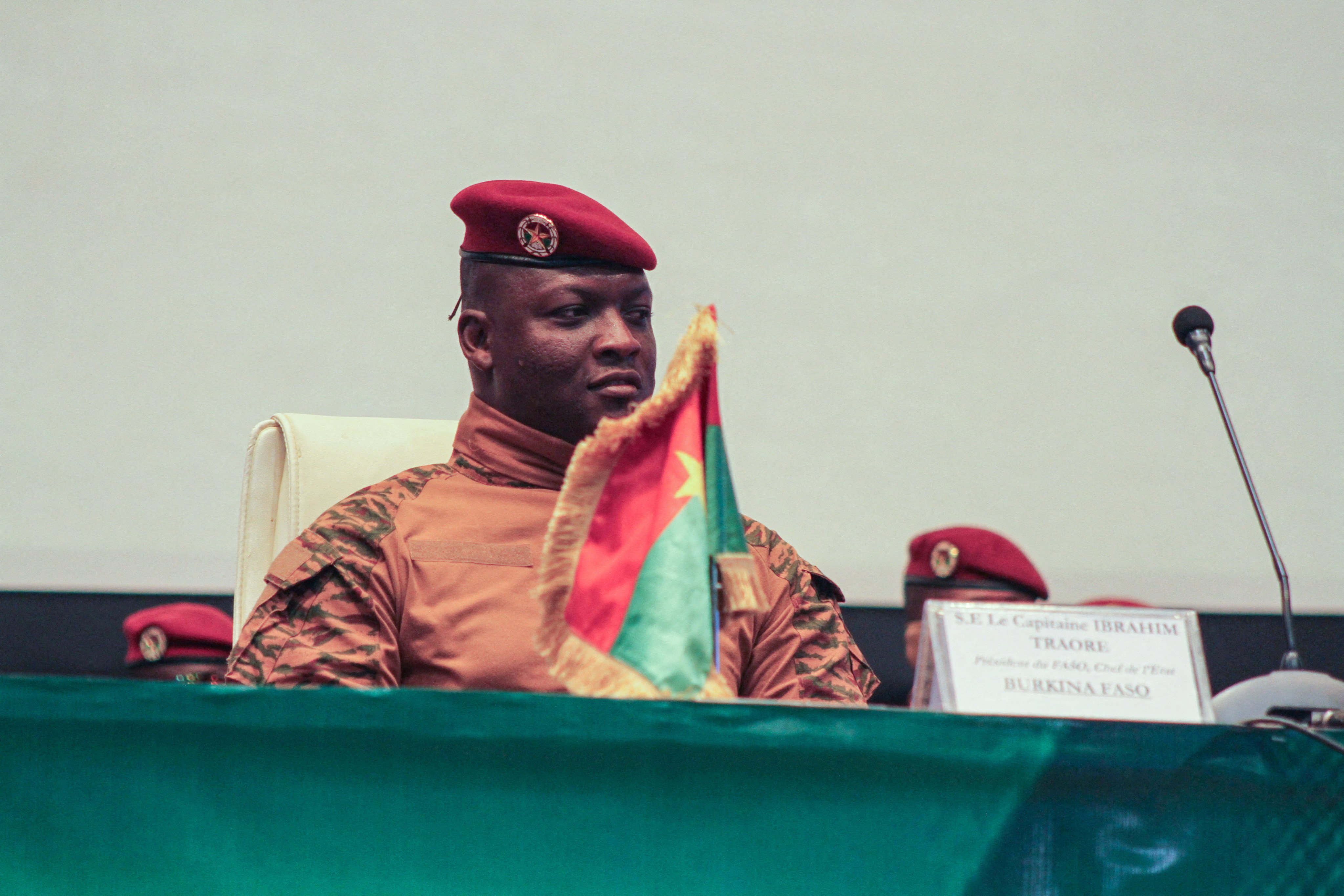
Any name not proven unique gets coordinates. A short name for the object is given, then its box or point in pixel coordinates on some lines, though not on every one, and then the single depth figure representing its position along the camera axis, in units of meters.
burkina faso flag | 6.73
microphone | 7.22
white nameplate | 6.66
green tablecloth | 6.59
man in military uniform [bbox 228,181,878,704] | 7.09
